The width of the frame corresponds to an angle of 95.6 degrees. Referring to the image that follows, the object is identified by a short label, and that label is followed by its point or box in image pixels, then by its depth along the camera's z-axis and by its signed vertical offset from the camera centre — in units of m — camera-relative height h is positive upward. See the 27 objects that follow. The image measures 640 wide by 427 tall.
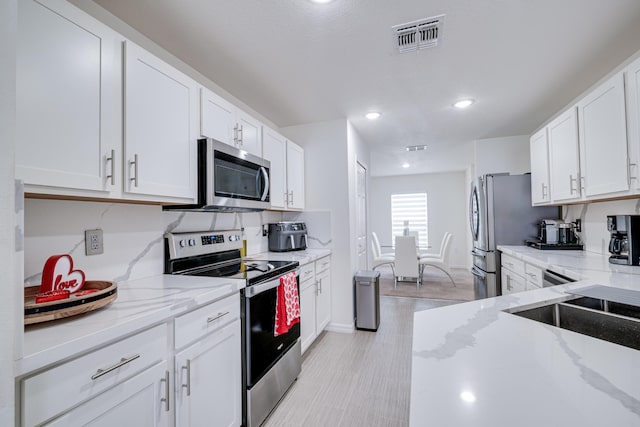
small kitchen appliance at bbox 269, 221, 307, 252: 2.96 -0.18
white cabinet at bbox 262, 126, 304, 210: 2.67 +0.51
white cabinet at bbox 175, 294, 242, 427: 1.23 -0.69
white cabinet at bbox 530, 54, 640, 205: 1.68 +0.49
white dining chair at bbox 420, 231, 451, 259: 5.56 -0.74
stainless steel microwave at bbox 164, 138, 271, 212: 1.78 +0.29
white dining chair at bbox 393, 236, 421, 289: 5.05 -0.69
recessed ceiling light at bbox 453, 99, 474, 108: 2.79 +1.12
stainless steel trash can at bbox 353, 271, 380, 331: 3.20 -0.92
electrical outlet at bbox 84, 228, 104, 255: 1.41 -0.09
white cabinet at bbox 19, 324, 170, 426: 0.77 -0.51
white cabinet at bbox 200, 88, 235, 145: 1.82 +0.69
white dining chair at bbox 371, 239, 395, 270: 5.65 -0.80
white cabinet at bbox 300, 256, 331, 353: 2.49 -0.76
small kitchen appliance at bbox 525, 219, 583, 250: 2.83 -0.20
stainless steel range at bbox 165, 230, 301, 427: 1.64 -0.55
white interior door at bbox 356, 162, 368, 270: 3.76 +0.07
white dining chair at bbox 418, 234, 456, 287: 5.41 -0.81
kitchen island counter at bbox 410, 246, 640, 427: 0.51 -0.35
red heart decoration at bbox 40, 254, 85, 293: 1.06 -0.20
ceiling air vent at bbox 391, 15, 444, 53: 1.69 +1.13
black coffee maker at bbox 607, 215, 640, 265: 1.88 -0.17
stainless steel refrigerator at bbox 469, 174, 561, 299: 3.29 -0.01
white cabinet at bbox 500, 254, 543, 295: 2.32 -0.54
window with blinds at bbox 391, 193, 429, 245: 7.45 +0.10
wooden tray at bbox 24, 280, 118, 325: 0.89 -0.28
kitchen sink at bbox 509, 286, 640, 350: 0.98 -0.38
